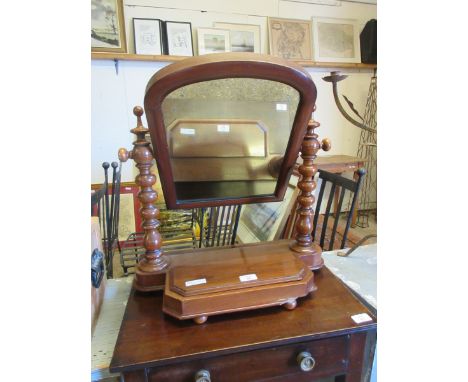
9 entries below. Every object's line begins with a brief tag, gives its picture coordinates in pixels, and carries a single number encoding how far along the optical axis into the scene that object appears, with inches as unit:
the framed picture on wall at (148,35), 86.9
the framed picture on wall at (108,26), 82.5
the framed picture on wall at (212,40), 91.5
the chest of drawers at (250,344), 19.3
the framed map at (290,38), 97.0
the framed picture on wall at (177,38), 89.1
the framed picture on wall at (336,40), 102.2
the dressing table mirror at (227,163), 19.8
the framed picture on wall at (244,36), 93.9
